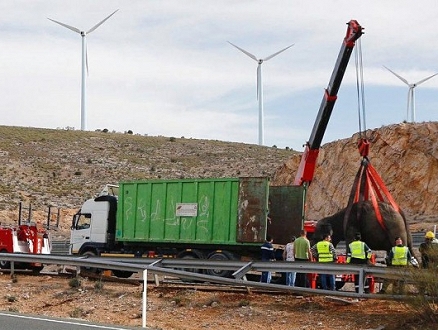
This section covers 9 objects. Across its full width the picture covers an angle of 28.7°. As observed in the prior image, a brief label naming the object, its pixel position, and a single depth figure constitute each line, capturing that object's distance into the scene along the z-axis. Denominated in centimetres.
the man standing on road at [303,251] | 1961
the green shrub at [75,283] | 1984
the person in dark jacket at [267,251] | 2167
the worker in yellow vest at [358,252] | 1833
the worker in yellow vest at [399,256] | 1773
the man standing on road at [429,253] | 1417
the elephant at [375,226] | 2311
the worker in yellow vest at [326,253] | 1891
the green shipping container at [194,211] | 2453
